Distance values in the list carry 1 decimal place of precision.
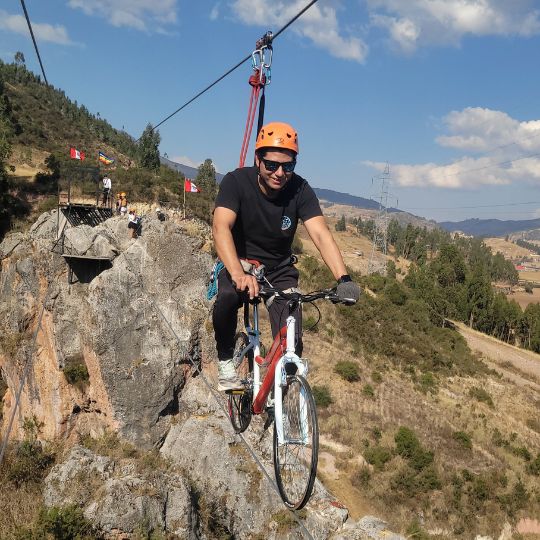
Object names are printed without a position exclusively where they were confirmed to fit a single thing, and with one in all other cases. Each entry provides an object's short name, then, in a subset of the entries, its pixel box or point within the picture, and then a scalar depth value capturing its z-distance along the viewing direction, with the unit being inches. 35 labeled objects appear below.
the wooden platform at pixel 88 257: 820.6
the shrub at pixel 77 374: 762.3
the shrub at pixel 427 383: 1441.9
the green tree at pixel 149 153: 2829.7
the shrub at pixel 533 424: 1411.2
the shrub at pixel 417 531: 785.6
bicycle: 175.8
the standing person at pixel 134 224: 829.2
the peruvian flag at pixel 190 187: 1262.3
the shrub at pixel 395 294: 2186.3
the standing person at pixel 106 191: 1127.5
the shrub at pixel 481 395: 1486.5
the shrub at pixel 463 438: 1167.6
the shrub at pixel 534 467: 1138.7
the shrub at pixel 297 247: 2562.0
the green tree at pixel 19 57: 4697.3
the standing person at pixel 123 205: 1095.8
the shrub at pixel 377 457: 1020.5
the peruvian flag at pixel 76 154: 1363.2
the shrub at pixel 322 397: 1195.9
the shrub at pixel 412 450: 1042.1
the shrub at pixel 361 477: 956.7
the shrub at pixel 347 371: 1342.3
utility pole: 3200.3
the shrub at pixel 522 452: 1202.4
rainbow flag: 1343.0
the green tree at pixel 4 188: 1804.9
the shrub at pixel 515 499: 994.7
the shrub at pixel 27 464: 565.3
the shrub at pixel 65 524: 378.3
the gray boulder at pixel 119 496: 429.1
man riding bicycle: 199.0
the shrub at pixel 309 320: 1382.5
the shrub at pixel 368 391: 1305.4
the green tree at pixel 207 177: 2937.5
